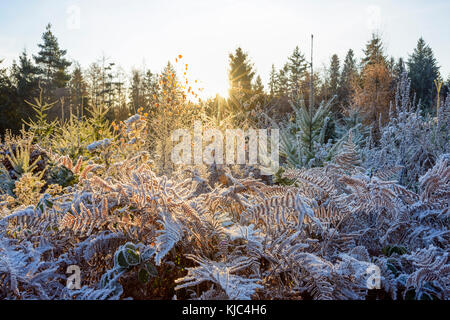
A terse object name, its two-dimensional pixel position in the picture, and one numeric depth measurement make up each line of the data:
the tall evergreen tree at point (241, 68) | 23.22
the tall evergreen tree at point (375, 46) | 23.05
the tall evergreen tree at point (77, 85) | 29.31
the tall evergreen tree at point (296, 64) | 40.16
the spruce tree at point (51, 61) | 29.88
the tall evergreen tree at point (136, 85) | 35.09
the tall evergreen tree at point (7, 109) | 21.34
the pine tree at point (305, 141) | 3.58
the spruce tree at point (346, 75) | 23.14
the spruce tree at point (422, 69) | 23.66
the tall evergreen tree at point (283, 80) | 37.53
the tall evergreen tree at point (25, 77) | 23.17
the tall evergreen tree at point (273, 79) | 35.78
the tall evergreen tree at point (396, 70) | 18.27
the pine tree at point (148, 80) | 34.73
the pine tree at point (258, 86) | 21.03
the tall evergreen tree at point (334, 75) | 26.36
